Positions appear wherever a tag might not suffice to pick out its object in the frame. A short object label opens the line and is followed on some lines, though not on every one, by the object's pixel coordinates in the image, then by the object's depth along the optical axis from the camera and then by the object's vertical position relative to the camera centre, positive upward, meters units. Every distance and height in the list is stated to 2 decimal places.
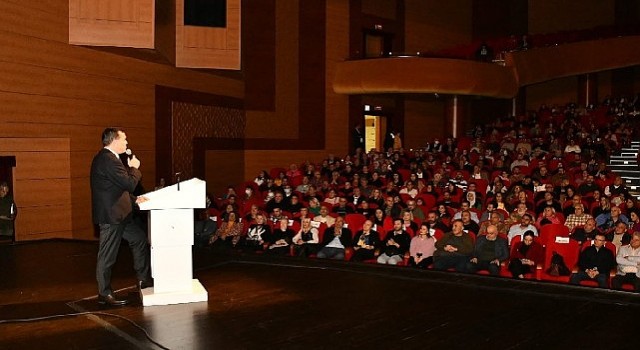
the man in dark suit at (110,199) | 3.43 -0.26
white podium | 3.54 -0.50
